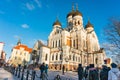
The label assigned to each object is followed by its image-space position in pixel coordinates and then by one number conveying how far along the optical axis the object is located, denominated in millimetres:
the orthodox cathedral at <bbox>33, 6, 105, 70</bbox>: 21999
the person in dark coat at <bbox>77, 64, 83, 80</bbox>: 6227
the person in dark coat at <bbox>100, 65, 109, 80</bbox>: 5085
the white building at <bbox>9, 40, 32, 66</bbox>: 32071
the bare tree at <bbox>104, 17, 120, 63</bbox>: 10822
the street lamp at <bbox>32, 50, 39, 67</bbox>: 24249
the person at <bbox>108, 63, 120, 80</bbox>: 3046
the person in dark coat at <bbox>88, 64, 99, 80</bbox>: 5381
